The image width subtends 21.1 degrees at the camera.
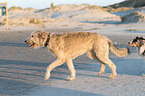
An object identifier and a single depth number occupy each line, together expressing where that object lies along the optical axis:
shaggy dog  10.16
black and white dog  11.37
